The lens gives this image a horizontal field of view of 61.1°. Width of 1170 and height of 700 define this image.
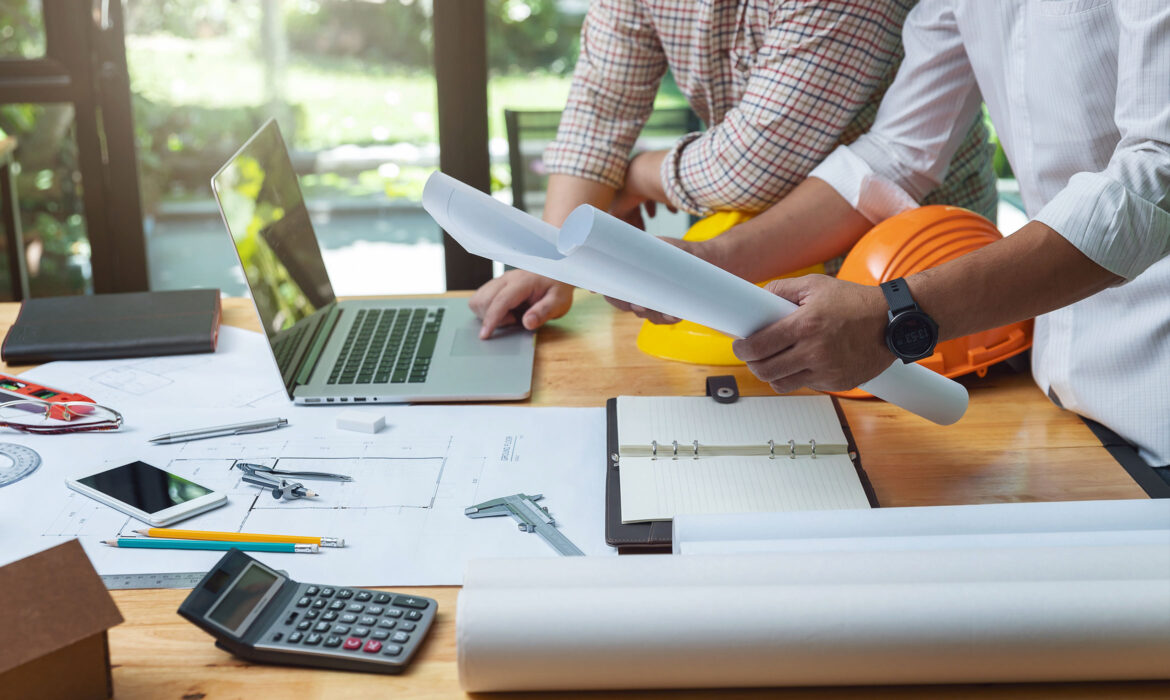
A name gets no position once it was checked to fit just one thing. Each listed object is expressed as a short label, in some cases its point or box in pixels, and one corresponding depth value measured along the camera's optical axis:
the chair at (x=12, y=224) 2.55
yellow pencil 0.79
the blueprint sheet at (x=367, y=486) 0.78
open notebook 0.84
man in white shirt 0.86
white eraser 1.02
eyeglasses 1.01
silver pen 1.00
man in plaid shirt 1.25
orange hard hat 1.09
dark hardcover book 1.23
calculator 0.65
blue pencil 0.79
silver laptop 1.10
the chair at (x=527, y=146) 1.95
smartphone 0.84
